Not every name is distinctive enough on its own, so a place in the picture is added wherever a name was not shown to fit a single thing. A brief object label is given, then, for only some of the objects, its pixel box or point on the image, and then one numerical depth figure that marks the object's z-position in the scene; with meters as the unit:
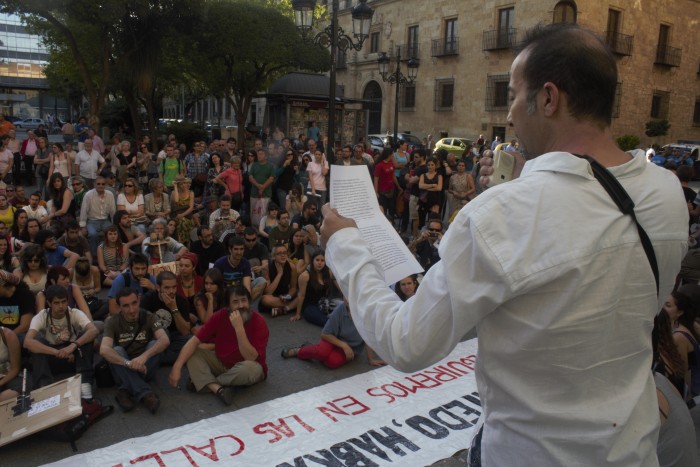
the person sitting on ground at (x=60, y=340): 5.14
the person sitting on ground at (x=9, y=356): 5.06
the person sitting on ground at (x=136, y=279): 6.44
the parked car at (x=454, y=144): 25.81
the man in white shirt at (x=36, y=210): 9.09
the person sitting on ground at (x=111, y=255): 8.02
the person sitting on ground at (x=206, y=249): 8.02
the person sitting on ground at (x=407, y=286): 6.08
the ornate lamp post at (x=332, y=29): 9.47
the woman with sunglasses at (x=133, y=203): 9.41
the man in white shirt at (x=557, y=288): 1.01
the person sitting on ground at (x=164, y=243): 8.20
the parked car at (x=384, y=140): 24.96
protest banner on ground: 4.12
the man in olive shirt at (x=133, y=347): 4.92
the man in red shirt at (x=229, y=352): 5.14
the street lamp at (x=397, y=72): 19.06
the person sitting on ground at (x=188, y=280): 6.74
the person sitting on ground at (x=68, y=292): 5.89
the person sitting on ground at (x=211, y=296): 6.34
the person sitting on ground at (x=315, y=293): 7.18
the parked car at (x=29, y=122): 45.33
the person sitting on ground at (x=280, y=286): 7.50
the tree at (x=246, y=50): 21.05
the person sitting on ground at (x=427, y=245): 8.07
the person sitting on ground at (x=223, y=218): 9.31
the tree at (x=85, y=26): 14.70
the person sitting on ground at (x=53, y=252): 7.48
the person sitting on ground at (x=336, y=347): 5.84
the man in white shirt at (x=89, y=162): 11.71
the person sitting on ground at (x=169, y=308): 5.95
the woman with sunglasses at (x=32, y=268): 6.47
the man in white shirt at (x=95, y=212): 9.18
